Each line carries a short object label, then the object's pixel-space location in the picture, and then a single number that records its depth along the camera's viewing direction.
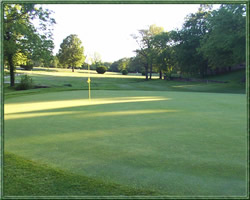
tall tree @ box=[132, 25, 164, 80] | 32.19
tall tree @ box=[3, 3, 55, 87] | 16.25
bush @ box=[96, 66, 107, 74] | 29.84
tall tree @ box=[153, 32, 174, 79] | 33.03
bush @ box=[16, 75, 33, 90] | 18.73
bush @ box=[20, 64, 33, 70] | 23.55
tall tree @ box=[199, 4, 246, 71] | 18.11
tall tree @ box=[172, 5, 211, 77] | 30.70
